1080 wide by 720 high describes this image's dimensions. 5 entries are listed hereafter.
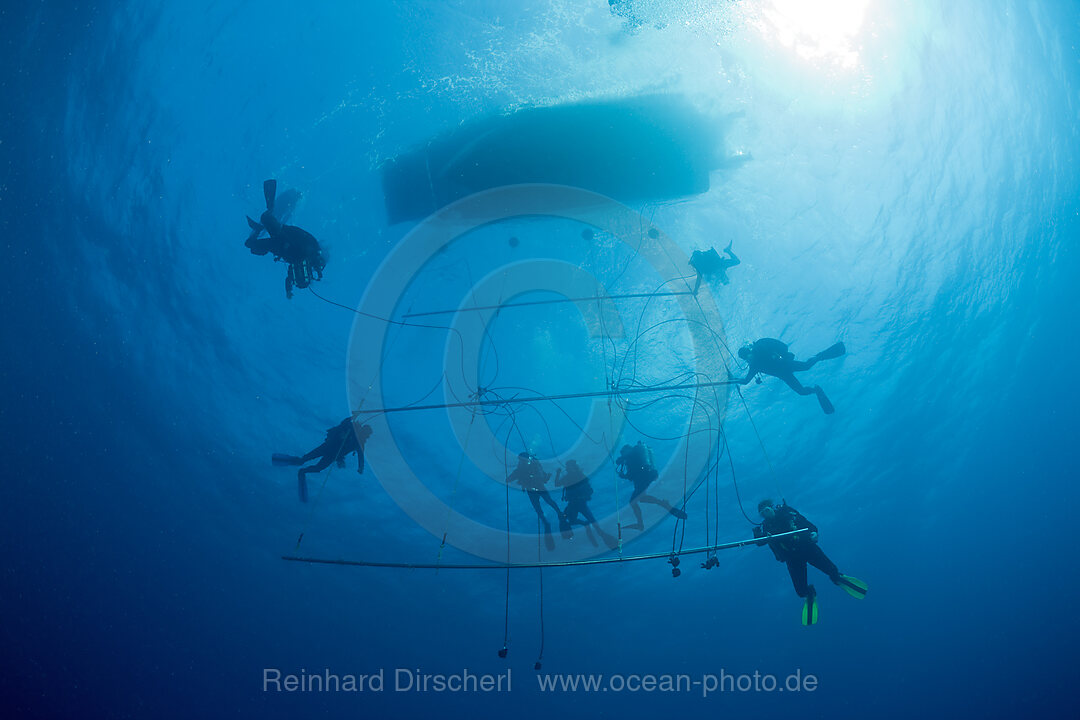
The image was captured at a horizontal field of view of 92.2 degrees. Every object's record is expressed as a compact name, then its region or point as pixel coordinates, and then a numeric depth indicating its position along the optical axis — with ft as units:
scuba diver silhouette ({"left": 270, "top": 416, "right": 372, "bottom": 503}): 37.63
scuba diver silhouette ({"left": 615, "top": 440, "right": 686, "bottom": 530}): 40.04
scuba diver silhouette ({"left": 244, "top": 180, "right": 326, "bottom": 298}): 29.01
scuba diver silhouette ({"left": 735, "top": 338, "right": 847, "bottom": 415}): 38.78
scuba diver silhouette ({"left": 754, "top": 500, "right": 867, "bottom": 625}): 30.78
